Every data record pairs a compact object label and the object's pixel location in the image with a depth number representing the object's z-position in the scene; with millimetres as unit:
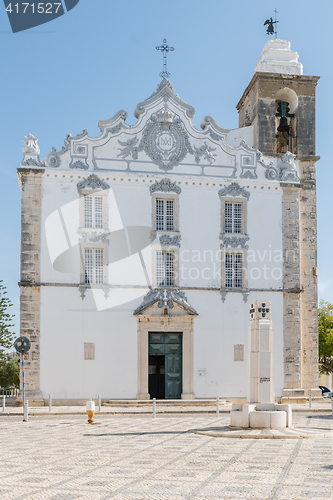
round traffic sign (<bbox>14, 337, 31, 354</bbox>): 21478
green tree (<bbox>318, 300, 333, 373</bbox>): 49281
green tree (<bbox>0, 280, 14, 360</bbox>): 45219
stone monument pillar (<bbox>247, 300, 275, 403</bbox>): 17219
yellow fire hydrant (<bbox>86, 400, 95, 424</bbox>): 18797
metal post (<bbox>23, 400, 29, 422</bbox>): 20406
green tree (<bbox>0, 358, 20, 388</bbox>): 49441
